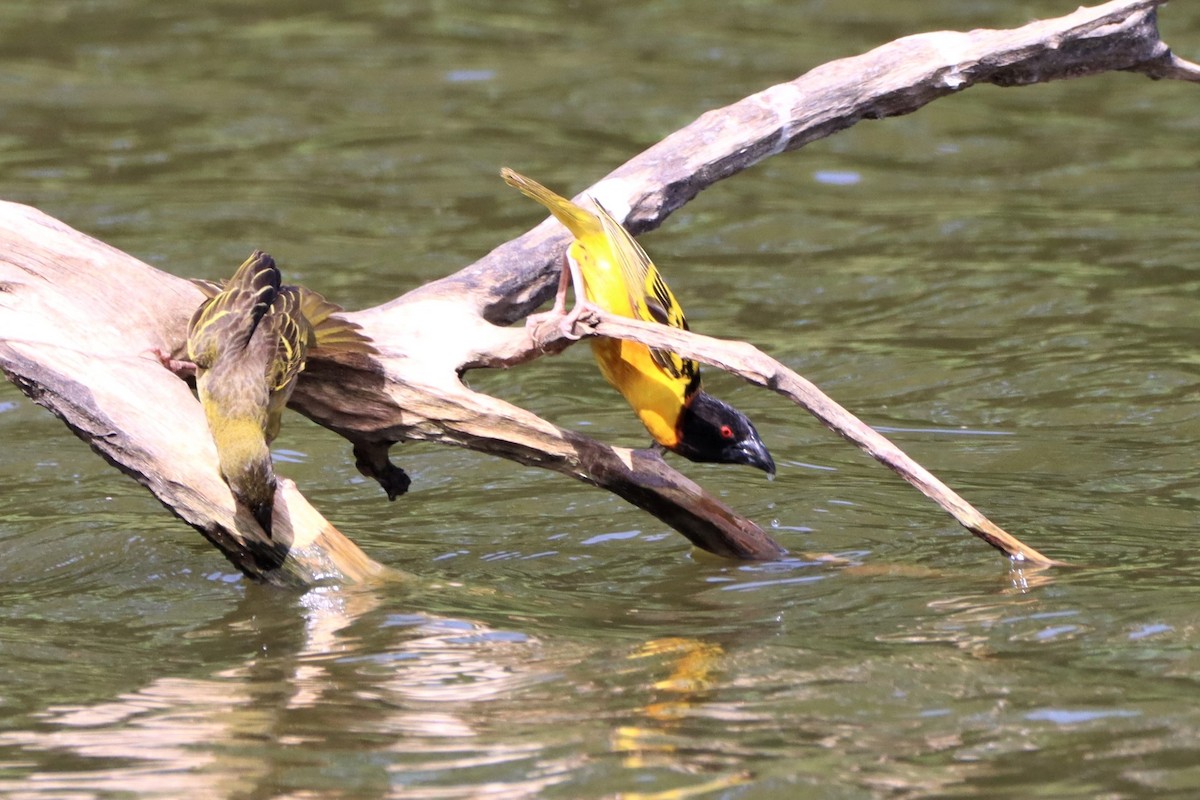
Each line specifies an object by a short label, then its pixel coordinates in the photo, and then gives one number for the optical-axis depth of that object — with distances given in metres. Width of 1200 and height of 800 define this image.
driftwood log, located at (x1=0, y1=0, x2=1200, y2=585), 10.27
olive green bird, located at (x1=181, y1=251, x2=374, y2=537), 10.12
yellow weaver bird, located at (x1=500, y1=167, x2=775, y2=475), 11.30
